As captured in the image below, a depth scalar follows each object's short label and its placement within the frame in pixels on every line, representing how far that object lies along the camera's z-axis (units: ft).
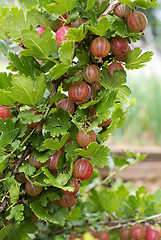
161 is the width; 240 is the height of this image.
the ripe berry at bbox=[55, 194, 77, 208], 2.10
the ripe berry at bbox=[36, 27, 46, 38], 2.08
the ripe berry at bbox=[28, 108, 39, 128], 2.06
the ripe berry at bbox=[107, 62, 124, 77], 2.05
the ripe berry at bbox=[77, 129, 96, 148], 1.97
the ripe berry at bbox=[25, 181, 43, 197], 2.05
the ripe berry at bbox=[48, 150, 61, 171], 2.01
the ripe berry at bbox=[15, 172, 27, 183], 2.10
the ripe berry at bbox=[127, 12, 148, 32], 1.97
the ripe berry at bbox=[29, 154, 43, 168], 2.04
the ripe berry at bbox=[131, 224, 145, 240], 2.56
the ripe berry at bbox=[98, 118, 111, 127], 2.09
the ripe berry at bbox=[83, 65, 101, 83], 1.97
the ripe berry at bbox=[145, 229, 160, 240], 2.54
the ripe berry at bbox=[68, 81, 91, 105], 1.98
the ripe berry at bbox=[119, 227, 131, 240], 2.65
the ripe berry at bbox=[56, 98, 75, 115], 2.03
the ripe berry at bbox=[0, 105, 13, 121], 2.12
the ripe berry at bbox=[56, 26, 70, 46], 1.99
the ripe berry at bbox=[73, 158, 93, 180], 1.96
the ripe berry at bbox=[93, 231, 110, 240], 2.60
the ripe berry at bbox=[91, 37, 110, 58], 1.94
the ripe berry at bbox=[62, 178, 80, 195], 1.99
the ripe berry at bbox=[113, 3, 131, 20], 2.00
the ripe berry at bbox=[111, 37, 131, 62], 2.01
